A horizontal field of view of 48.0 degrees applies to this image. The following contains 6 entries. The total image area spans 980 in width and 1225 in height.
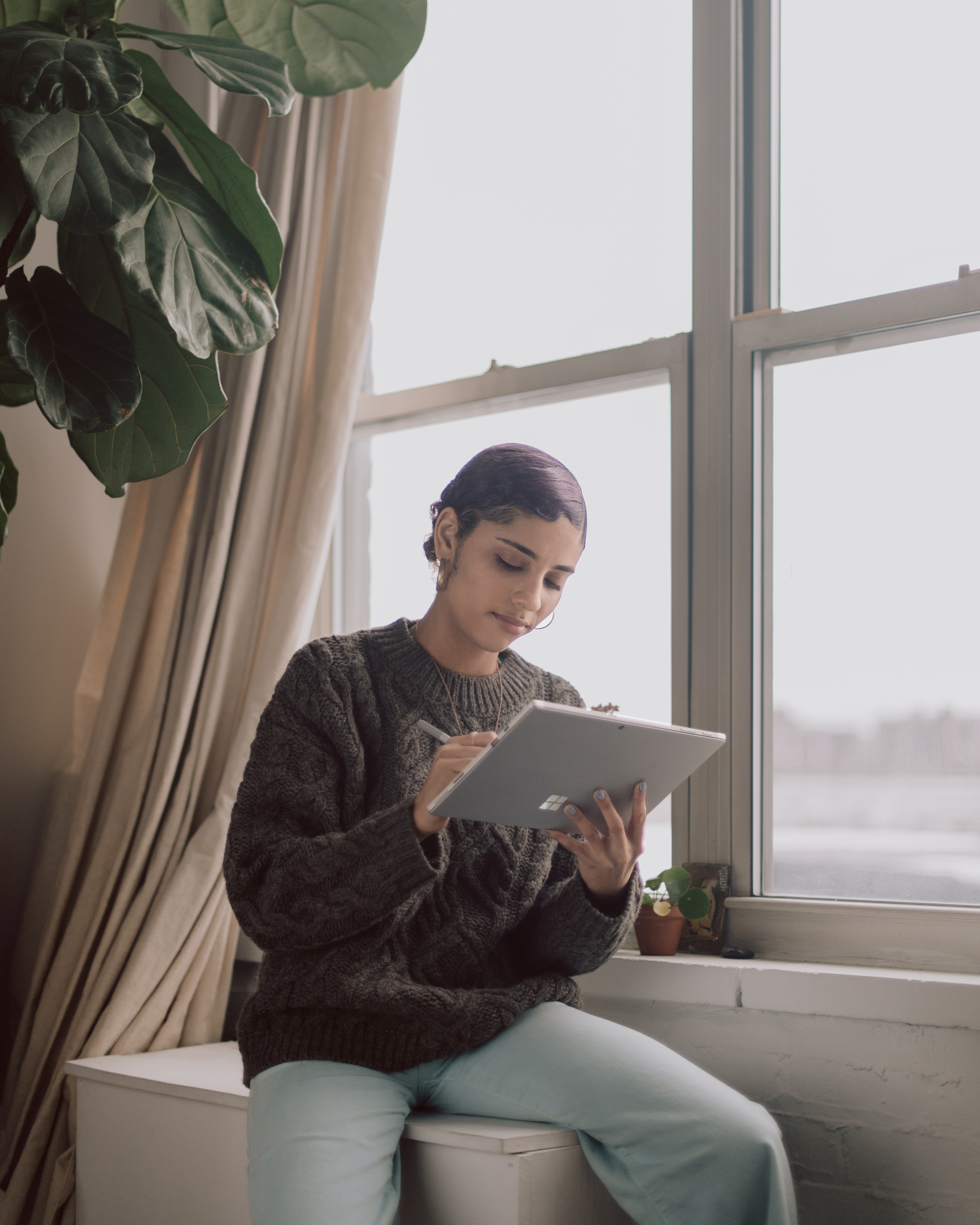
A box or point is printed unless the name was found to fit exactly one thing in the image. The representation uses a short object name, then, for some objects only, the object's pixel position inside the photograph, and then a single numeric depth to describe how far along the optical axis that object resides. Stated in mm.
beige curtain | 1780
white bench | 1158
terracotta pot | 1635
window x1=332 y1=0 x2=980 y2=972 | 1588
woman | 1137
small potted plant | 1617
